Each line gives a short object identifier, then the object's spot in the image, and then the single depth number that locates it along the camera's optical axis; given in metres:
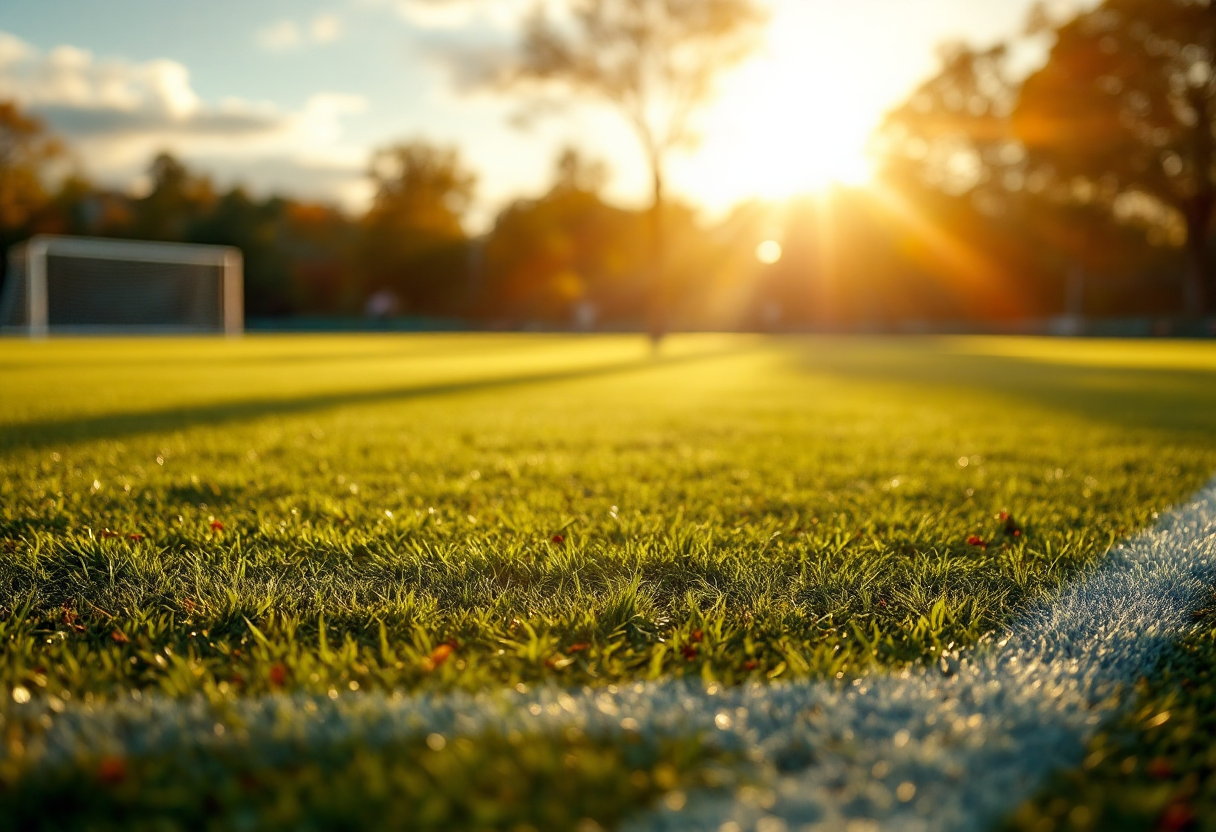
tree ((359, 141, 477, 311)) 58.28
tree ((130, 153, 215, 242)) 53.69
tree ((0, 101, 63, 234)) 43.66
